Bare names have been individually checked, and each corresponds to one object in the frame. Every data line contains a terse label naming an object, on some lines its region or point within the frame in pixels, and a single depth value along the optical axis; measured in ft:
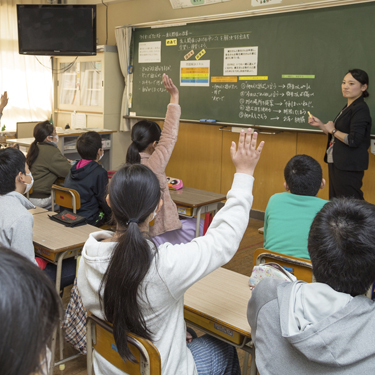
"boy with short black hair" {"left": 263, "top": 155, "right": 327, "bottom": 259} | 6.20
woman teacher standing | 11.83
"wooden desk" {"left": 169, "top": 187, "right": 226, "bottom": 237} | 10.46
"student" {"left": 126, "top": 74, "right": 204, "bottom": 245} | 8.71
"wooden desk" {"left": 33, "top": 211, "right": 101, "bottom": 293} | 7.04
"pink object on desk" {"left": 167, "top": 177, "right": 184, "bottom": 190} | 11.96
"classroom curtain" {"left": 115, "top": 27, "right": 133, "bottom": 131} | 19.43
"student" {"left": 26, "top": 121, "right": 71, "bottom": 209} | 11.77
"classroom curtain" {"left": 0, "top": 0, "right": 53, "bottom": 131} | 21.25
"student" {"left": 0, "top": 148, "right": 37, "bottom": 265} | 6.01
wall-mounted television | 17.65
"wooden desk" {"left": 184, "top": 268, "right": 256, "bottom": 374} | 4.78
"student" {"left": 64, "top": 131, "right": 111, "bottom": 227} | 10.13
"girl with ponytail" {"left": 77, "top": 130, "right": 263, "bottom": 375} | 3.78
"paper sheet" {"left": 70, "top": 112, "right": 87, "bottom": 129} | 21.66
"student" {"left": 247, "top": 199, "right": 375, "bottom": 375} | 2.99
